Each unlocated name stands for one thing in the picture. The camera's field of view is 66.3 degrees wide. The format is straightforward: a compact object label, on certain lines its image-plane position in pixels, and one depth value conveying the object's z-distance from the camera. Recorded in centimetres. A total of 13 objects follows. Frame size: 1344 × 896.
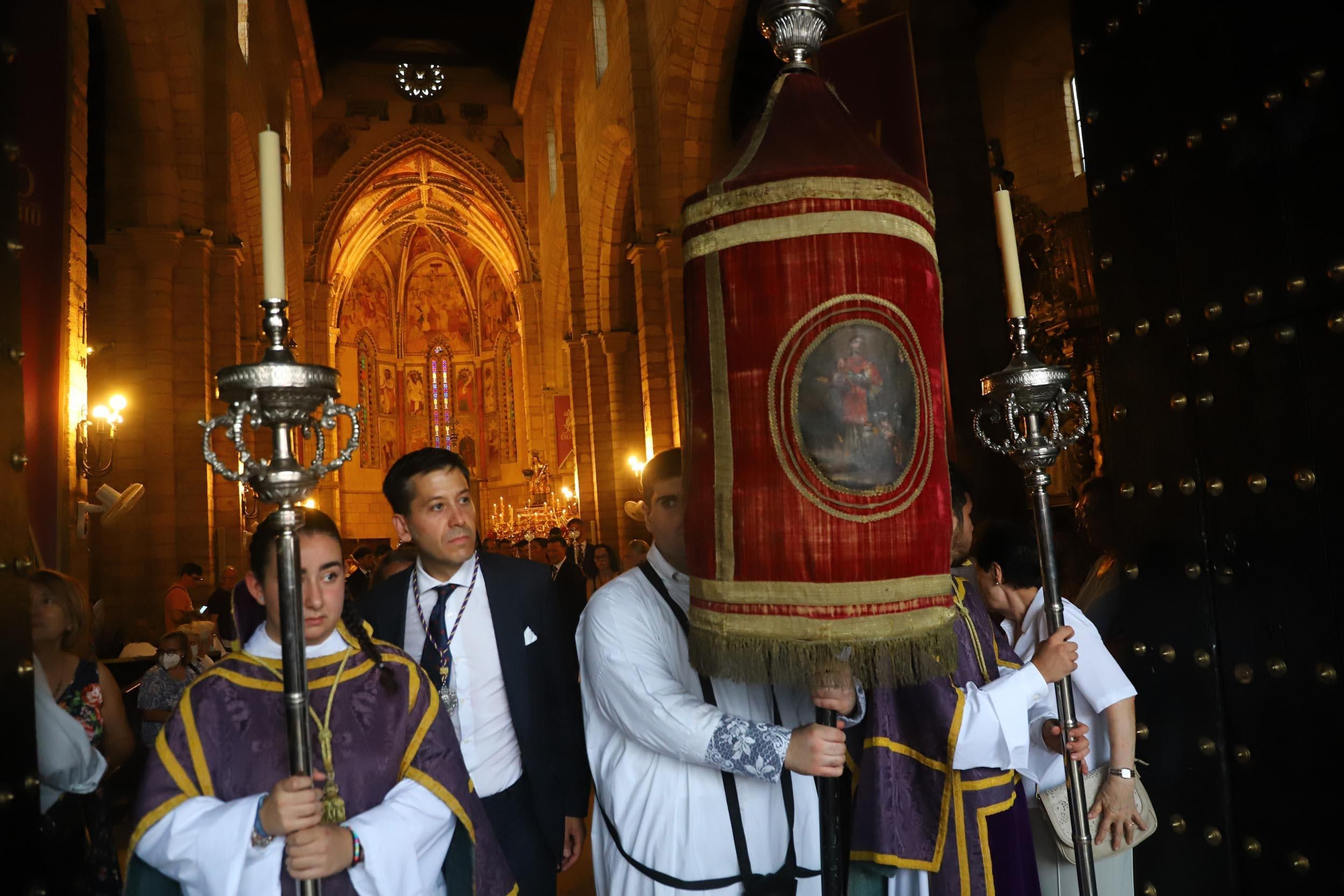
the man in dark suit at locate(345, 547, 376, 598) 789
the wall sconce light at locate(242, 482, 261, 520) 1324
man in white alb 205
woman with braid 175
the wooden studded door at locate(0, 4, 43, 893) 154
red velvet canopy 168
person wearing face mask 493
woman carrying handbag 240
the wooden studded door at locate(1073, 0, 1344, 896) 206
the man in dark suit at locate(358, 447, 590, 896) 271
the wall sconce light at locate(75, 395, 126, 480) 864
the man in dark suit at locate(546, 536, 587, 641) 893
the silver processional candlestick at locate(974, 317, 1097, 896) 208
